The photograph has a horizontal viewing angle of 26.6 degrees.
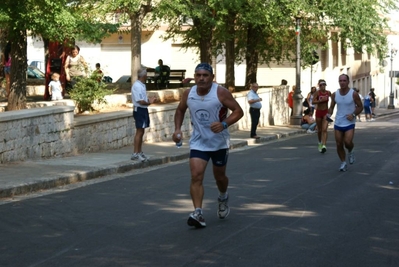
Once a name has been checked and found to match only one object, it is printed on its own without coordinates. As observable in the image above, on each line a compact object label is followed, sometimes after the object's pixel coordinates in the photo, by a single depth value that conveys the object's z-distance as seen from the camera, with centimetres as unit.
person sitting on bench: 3116
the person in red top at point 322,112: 1927
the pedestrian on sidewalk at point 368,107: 4724
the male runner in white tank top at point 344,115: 1517
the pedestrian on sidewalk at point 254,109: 2475
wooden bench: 3159
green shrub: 2009
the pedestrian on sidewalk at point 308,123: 2984
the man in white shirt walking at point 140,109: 1616
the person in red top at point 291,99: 3400
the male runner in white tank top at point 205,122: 917
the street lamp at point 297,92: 3138
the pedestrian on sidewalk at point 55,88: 2064
